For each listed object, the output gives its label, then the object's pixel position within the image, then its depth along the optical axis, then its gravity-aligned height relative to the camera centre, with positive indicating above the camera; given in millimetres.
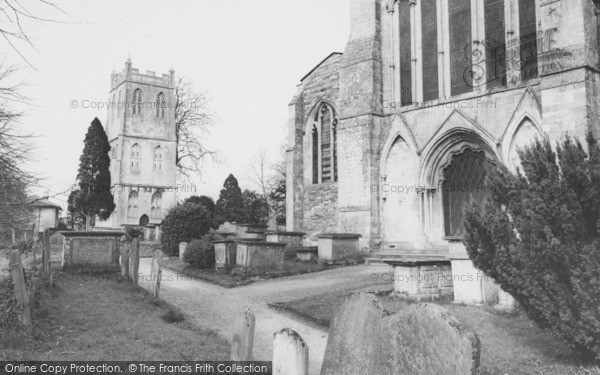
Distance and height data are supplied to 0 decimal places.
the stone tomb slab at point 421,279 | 9852 -907
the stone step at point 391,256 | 16047 -738
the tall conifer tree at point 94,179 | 45531 +4916
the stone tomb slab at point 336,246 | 16119 -417
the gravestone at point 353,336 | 4504 -956
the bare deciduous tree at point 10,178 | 7129 +817
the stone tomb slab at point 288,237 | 18375 -161
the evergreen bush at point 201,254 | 15391 -671
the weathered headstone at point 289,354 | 4789 -1170
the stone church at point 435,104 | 13719 +4162
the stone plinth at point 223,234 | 20811 -67
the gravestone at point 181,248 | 18012 -561
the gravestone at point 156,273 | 10388 -862
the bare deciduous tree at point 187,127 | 43062 +9007
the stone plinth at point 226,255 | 14523 -652
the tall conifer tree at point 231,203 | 40875 +2485
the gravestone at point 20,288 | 6820 -784
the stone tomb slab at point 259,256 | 13883 -645
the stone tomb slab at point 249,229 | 21395 +161
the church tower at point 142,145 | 53656 +9446
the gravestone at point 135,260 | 11473 -634
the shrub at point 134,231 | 29303 +35
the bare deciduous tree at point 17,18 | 4090 +1724
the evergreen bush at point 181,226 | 19234 +240
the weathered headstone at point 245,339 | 5609 -1190
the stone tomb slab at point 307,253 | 16688 -668
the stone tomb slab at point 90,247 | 13102 -400
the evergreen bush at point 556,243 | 5324 -102
